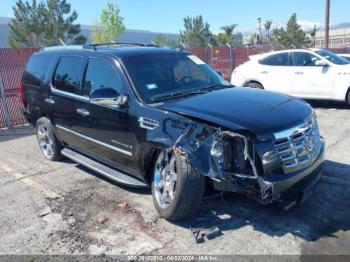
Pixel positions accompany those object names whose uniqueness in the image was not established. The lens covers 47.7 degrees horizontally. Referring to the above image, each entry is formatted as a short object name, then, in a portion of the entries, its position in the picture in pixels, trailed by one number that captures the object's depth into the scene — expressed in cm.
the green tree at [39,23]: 3192
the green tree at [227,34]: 4955
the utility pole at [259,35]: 5231
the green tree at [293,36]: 4462
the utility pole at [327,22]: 2688
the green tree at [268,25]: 6488
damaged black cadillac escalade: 377
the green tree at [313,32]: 5004
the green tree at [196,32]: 4569
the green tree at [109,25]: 3397
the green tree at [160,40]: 4426
